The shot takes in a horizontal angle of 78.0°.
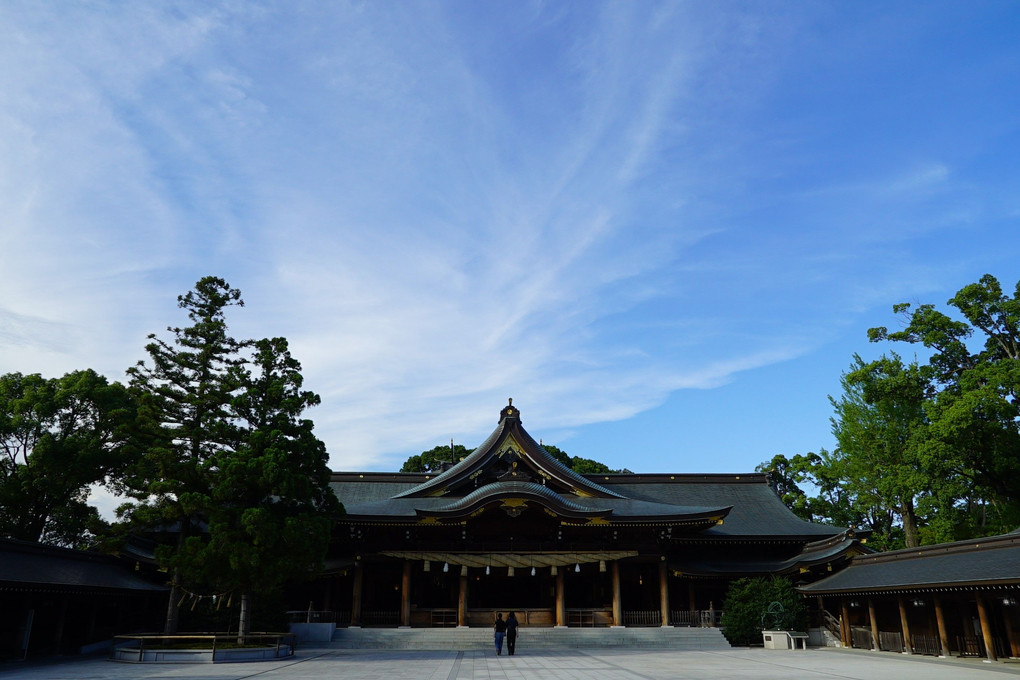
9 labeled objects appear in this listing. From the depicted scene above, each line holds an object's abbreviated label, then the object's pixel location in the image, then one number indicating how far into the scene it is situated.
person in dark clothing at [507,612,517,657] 21.61
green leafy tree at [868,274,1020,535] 29.61
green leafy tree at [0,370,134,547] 27.02
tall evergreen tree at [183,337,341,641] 19.86
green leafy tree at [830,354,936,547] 32.75
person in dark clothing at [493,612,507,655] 21.52
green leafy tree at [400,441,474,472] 60.34
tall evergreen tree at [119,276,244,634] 21.20
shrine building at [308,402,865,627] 27.92
